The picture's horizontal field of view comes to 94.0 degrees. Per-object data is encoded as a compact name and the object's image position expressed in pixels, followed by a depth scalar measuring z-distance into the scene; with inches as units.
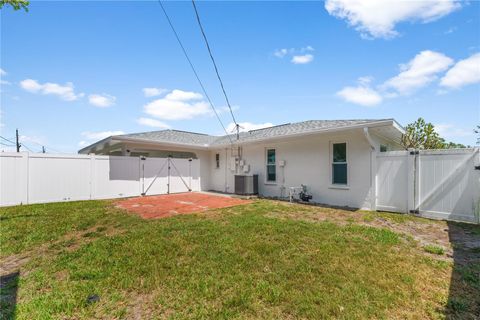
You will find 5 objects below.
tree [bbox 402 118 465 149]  733.9
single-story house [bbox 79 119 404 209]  299.6
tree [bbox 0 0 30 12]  199.8
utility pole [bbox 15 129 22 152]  1112.9
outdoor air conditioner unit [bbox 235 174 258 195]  411.2
